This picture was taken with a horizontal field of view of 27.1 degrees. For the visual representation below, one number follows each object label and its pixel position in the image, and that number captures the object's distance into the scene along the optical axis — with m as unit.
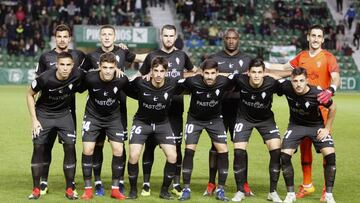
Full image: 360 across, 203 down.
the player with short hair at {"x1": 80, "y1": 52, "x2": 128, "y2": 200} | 10.74
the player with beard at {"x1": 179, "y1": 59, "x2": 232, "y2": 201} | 10.91
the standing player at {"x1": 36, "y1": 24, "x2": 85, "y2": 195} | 11.10
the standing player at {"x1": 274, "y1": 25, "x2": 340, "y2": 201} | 11.23
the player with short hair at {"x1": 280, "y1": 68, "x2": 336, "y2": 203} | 10.59
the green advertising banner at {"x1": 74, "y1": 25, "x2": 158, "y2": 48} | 40.31
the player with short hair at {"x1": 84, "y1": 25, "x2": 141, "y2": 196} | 11.28
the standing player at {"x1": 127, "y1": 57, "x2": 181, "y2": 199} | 10.88
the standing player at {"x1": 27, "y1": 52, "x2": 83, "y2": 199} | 10.66
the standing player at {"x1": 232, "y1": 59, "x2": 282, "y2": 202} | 10.85
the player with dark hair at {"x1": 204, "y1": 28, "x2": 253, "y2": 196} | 11.45
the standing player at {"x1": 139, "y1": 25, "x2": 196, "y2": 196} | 11.30
